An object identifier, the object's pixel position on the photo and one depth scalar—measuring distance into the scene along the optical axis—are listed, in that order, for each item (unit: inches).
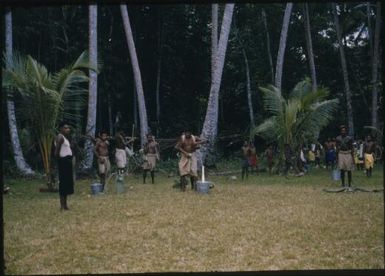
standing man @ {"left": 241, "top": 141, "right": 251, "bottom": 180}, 654.5
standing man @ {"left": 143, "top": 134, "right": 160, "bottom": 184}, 602.4
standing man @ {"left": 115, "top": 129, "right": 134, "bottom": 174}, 561.1
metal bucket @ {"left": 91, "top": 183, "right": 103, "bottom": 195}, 488.1
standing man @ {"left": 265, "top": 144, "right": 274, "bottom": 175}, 703.7
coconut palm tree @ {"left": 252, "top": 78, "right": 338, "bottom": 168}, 666.8
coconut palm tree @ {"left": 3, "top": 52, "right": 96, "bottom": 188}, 493.9
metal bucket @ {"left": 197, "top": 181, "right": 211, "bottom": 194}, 480.4
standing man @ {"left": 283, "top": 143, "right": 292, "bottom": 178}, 669.3
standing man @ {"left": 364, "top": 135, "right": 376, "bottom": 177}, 631.2
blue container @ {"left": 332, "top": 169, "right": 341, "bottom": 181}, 604.3
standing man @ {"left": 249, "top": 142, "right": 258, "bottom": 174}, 695.7
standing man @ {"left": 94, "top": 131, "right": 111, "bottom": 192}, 522.3
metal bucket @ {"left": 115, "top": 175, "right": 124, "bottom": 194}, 500.1
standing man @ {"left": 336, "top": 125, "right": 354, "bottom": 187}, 505.7
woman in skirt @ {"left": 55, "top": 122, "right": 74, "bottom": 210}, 383.2
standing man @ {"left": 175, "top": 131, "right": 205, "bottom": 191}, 511.8
